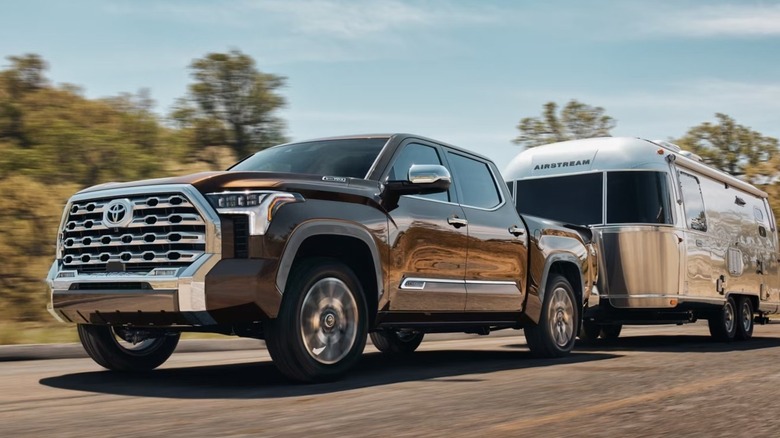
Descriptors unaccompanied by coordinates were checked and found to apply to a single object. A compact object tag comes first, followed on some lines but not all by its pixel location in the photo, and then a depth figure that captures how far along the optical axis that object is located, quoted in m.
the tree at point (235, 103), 25.73
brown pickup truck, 6.34
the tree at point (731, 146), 43.69
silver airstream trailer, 12.23
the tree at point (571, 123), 35.50
